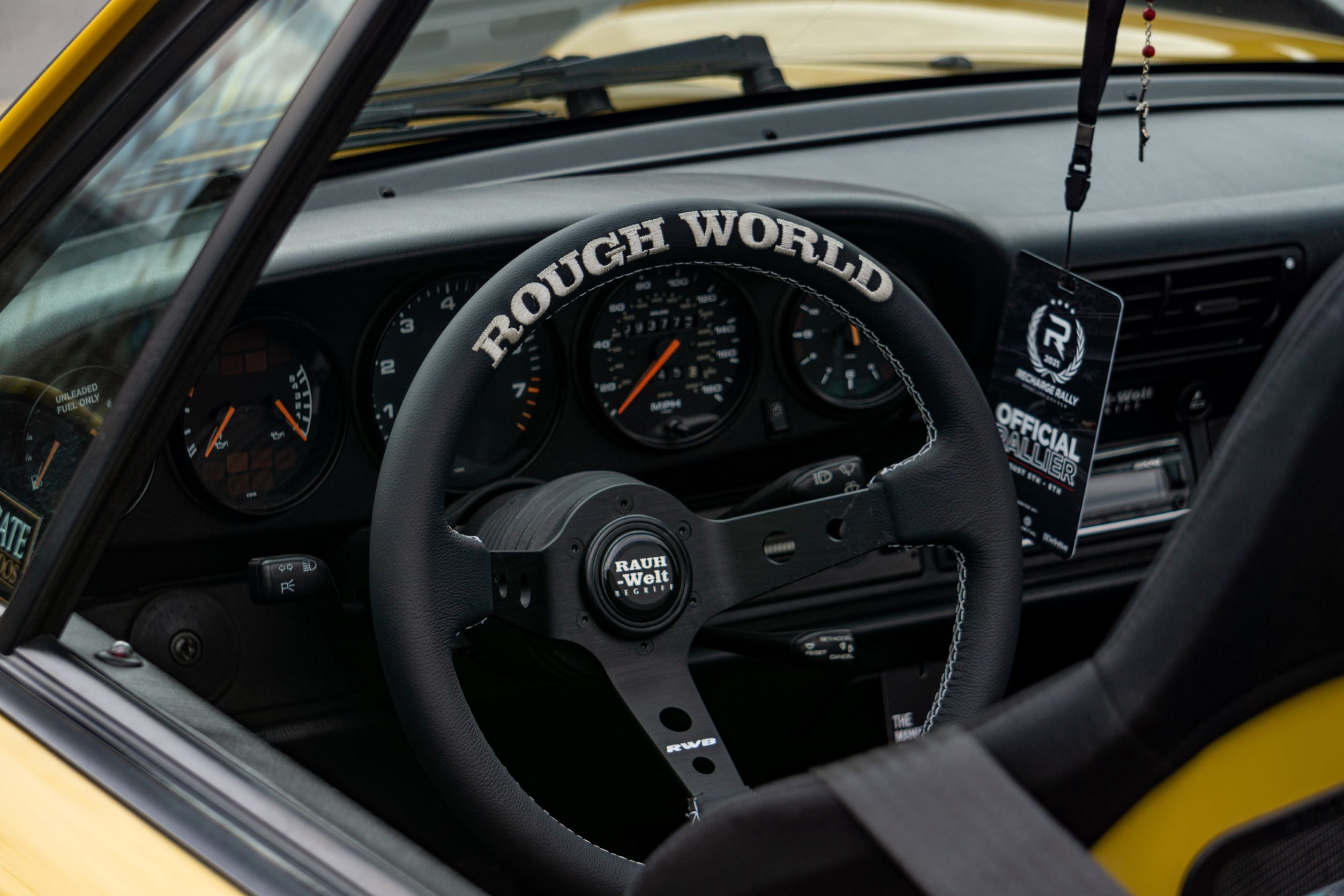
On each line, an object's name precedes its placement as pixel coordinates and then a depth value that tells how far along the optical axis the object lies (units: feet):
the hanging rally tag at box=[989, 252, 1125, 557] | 5.12
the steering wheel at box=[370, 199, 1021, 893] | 4.45
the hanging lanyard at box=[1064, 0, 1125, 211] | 5.03
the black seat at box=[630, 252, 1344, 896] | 3.33
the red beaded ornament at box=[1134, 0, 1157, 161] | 5.13
